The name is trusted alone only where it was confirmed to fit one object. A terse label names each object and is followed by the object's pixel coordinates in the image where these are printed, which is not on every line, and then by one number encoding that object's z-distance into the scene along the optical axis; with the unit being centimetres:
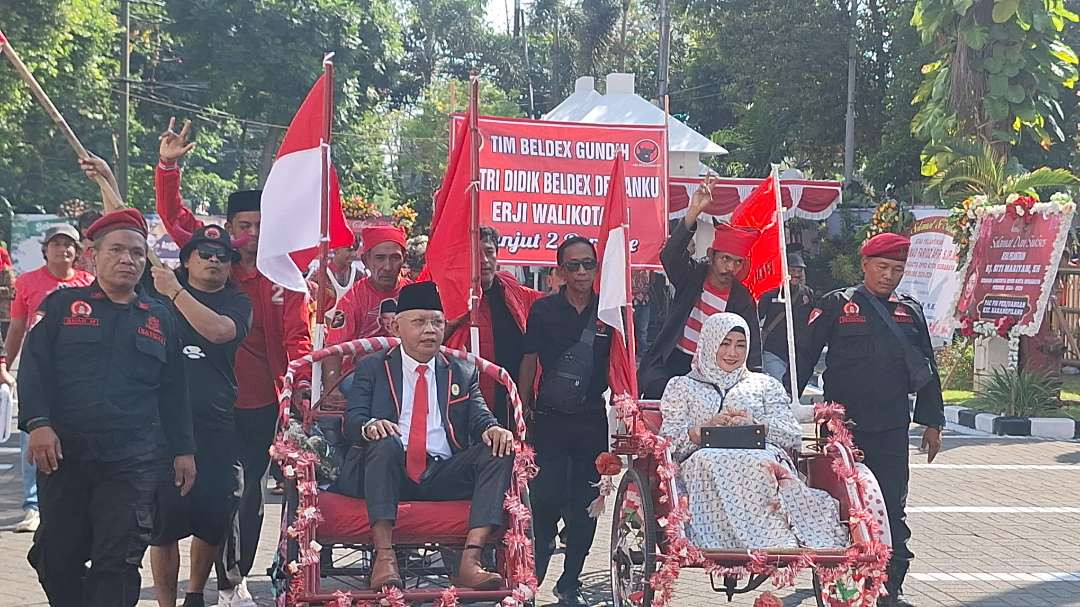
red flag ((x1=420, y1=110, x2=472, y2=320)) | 689
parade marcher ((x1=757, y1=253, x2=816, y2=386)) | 861
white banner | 1680
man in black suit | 558
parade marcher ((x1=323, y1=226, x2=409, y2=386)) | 734
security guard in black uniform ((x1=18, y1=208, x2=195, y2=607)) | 507
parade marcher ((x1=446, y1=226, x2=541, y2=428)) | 707
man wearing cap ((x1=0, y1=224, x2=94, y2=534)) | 830
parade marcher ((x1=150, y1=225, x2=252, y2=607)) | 604
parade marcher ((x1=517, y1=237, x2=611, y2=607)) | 684
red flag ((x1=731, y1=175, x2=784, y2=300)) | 773
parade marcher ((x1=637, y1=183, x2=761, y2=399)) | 694
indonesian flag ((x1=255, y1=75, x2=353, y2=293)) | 632
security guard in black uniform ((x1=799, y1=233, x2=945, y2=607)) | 688
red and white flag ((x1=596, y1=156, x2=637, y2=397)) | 666
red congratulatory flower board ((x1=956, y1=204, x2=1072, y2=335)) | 1436
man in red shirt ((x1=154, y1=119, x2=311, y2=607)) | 655
